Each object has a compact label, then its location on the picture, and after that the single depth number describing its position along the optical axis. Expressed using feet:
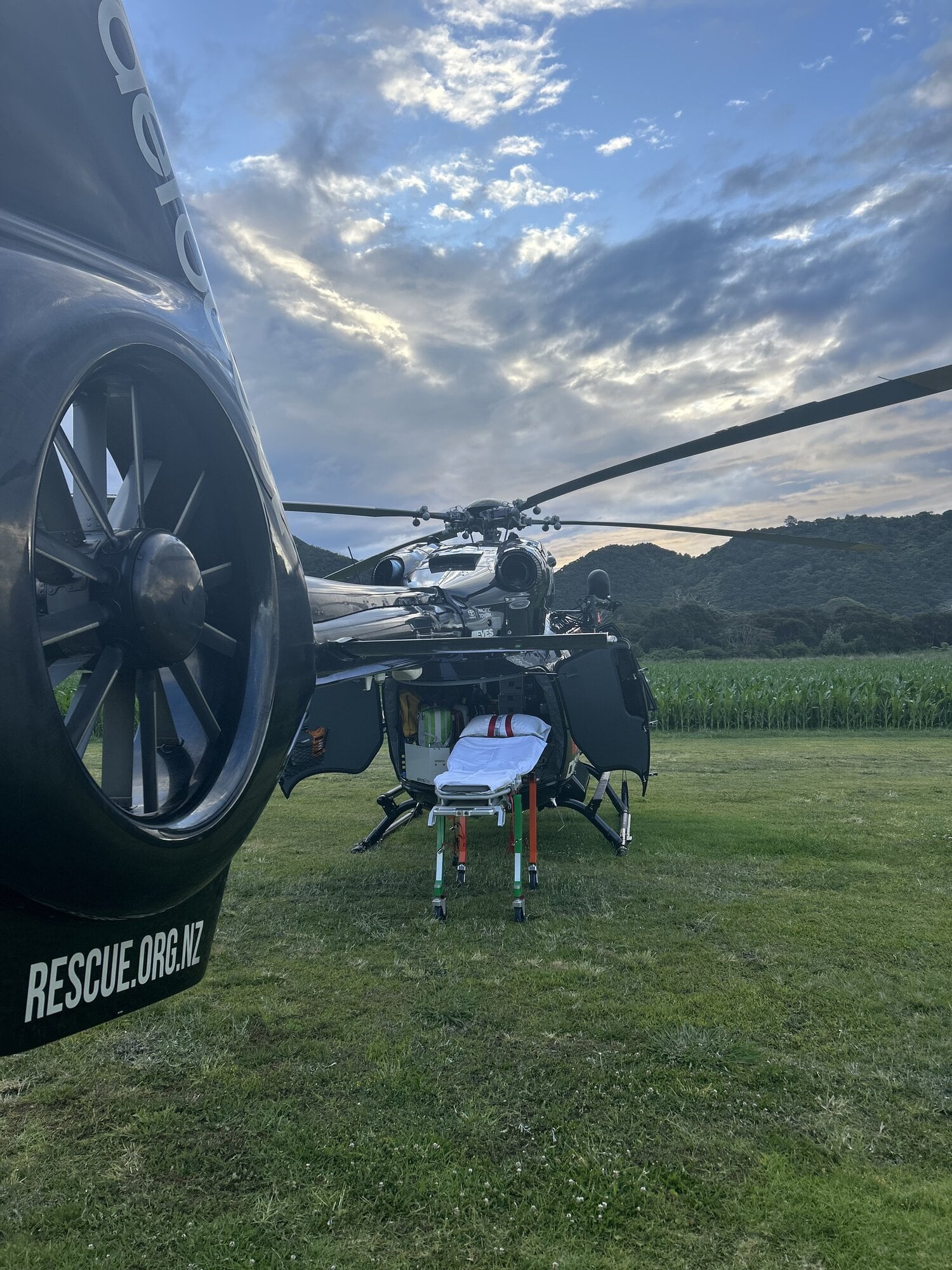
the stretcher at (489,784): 18.74
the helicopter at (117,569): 4.93
